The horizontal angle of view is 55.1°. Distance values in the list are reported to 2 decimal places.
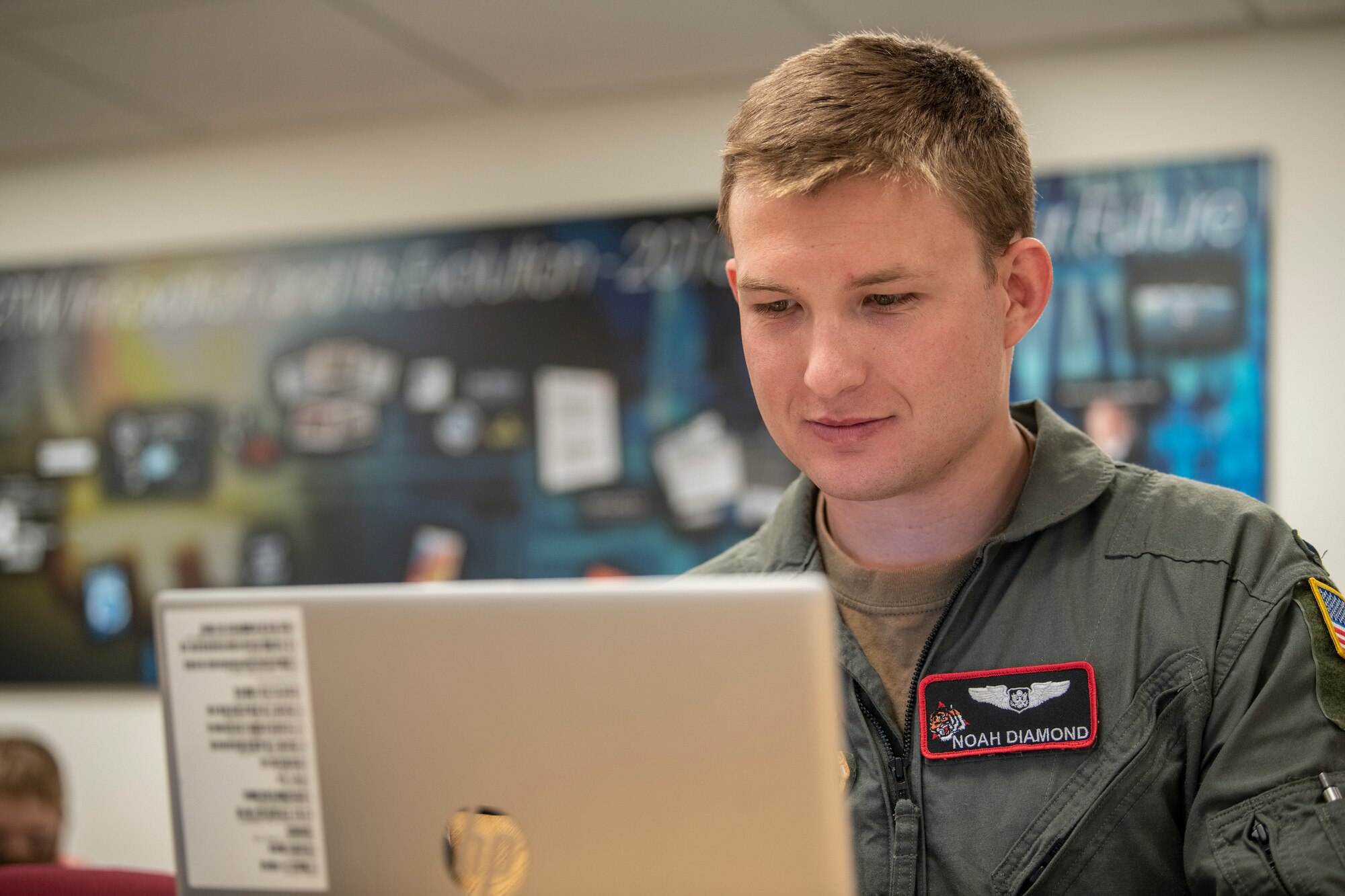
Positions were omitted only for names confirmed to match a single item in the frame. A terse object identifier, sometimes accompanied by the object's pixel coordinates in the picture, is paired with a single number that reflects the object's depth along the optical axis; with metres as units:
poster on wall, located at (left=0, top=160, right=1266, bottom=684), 2.94
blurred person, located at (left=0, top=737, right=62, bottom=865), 2.81
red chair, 1.18
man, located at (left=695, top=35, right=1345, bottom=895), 1.16
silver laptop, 0.78
